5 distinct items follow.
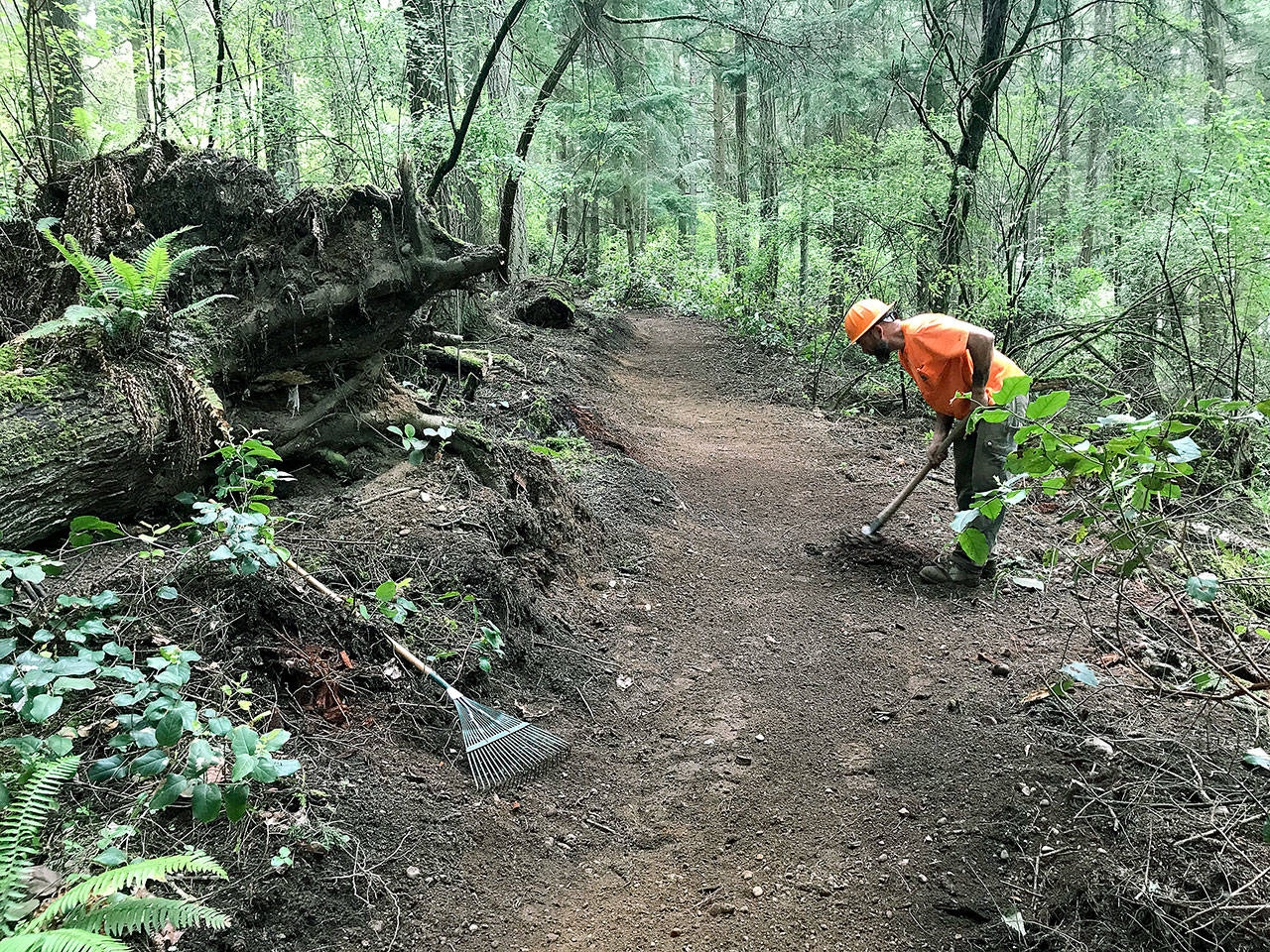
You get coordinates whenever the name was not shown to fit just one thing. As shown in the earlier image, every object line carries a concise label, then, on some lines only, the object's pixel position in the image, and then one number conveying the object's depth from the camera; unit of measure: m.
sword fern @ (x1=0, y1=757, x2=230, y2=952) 1.68
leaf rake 3.50
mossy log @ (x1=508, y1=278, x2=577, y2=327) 13.30
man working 5.13
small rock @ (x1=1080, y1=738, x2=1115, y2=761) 3.20
